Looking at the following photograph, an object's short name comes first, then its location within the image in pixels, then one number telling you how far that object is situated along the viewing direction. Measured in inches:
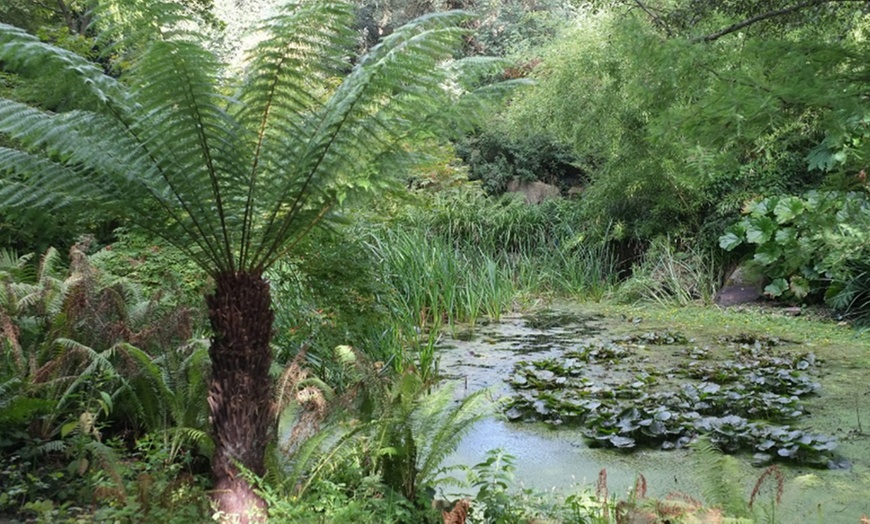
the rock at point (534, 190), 493.0
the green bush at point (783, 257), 258.6
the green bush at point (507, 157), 492.1
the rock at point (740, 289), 319.3
